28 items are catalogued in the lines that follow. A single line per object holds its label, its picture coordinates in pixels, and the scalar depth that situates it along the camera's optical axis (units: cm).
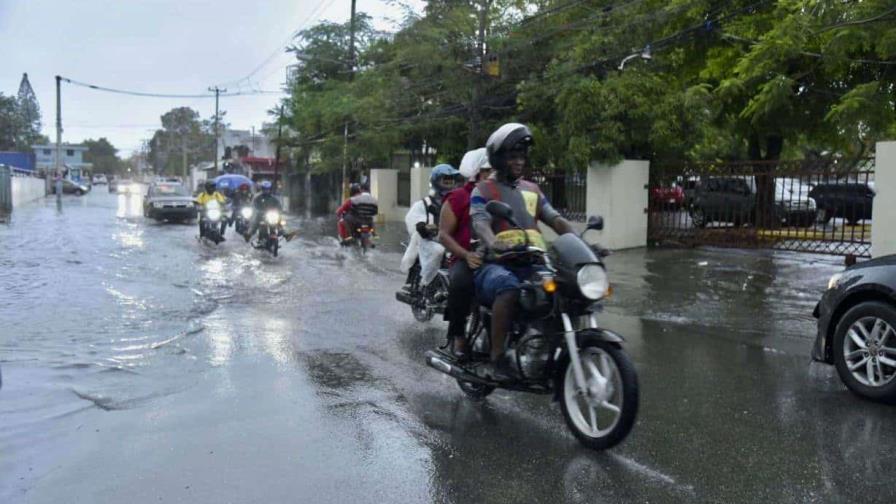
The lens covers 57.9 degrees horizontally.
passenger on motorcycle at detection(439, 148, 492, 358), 543
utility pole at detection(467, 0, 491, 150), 2045
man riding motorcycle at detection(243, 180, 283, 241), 1638
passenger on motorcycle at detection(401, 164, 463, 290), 833
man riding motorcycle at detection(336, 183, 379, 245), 1588
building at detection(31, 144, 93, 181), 11112
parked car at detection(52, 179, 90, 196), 5991
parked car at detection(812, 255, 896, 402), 574
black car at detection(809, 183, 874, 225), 1380
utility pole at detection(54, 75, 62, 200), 5262
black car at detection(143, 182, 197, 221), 2748
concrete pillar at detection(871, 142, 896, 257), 1209
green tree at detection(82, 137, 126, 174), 14550
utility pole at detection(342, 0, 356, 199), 3072
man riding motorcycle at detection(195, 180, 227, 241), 1845
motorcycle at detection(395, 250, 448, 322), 835
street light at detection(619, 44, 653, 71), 1705
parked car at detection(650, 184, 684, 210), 1717
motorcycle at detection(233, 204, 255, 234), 1808
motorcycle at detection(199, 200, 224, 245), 1816
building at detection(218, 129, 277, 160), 7762
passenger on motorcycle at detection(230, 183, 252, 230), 1852
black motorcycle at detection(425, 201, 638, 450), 458
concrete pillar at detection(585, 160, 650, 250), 1689
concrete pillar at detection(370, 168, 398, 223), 2925
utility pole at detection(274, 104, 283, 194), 4131
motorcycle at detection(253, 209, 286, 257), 1603
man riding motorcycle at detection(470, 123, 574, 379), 502
